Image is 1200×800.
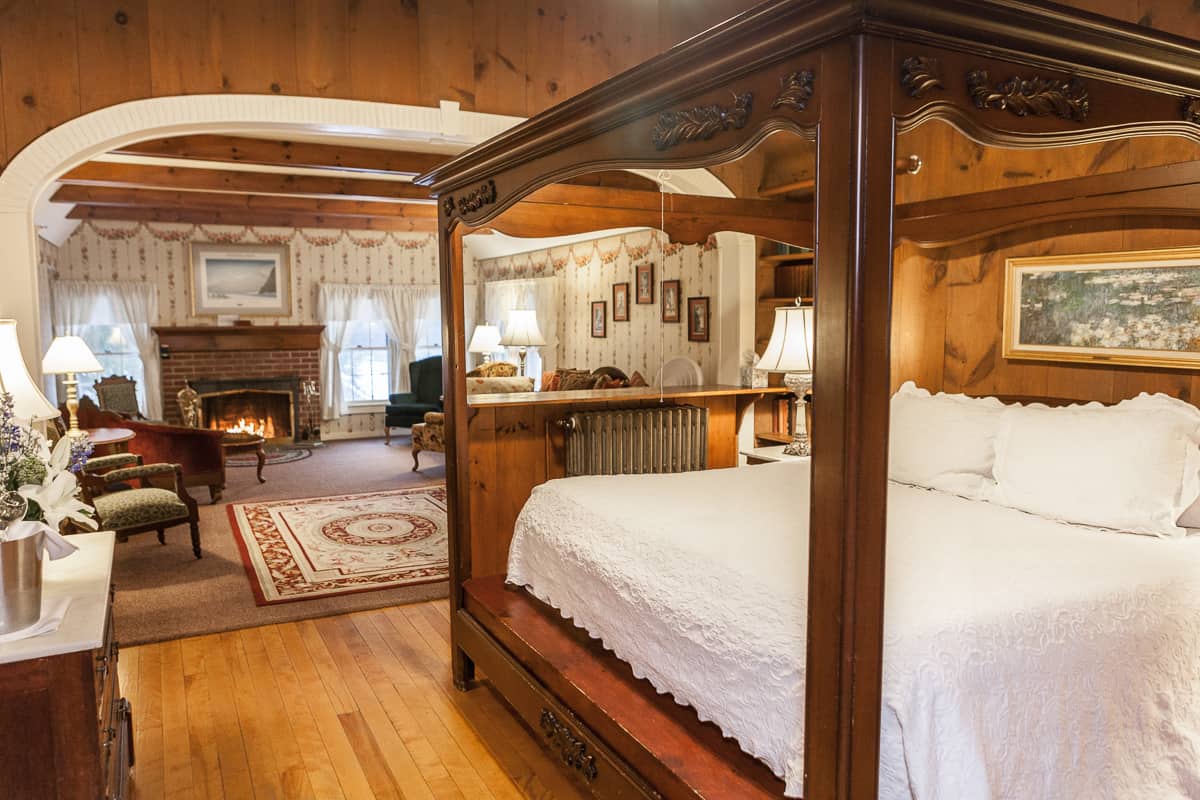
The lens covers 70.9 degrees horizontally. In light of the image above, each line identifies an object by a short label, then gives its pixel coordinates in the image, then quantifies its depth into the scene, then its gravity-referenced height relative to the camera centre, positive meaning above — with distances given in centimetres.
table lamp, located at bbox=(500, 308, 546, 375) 872 +18
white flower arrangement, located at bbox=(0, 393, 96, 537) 190 -30
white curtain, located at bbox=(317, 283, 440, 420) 1044 +40
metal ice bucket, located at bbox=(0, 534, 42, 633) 182 -51
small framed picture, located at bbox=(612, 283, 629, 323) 814 +43
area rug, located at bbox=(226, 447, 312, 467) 900 -119
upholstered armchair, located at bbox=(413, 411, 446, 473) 800 -82
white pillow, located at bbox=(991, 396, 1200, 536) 261 -40
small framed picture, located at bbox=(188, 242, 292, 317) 972 +82
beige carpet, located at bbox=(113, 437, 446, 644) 420 -133
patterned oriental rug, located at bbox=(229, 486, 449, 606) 481 -129
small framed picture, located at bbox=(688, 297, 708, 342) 689 +23
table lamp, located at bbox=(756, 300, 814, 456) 436 -5
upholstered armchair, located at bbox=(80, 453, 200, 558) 482 -88
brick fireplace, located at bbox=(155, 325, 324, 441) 954 -21
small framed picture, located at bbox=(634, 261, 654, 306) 767 +59
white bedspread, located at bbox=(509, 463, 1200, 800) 170 -69
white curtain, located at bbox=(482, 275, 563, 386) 948 +50
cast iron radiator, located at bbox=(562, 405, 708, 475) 471 -54
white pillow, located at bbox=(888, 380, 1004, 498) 316 -38
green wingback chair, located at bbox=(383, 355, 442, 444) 991 -62
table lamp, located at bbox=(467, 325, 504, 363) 941 +8
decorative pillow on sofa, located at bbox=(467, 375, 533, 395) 736 -33
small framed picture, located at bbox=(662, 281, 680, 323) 729 +40
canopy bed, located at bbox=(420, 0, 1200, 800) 137 +40
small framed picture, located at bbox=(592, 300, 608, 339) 855 +29
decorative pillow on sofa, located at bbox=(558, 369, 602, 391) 644 -26
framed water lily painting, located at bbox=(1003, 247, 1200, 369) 304 +14
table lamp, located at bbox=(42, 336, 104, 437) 552 -7
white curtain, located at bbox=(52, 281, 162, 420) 902 +42
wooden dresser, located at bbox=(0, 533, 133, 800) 176 -78
